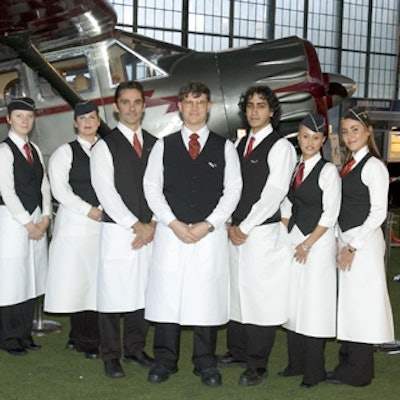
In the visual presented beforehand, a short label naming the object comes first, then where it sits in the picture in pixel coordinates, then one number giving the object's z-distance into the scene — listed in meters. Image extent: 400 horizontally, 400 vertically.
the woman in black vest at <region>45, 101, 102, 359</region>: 4.39
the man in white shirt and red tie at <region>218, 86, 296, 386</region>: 3.95
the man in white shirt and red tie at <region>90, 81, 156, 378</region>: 4.04
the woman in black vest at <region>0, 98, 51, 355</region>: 4.44
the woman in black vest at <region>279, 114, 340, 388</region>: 3.88
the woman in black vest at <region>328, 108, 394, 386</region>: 3.88
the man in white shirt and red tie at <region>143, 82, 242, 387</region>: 3.87
